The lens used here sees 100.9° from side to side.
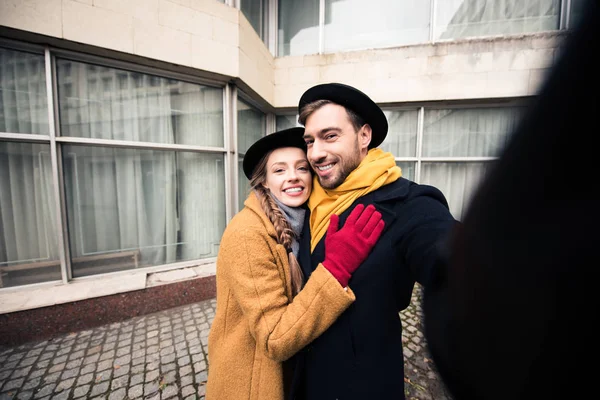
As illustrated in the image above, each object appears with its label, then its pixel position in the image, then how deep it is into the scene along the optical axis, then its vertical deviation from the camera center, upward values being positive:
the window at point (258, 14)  5.16 +3.56
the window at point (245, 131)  5.14 +1.00
